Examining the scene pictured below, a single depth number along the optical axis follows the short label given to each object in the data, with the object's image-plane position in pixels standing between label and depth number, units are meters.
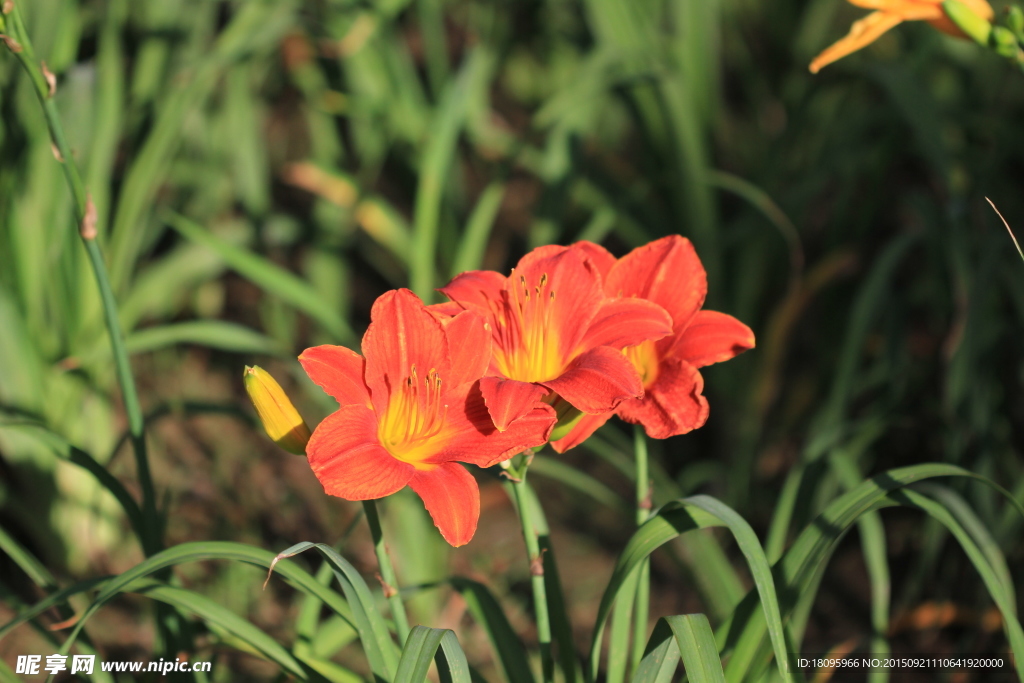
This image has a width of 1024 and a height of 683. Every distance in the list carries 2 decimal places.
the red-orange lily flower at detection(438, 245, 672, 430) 1.14
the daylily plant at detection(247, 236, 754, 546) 1.11
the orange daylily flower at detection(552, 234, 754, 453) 1.15
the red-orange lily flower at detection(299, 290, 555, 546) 1.11
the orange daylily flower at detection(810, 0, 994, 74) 1.21
